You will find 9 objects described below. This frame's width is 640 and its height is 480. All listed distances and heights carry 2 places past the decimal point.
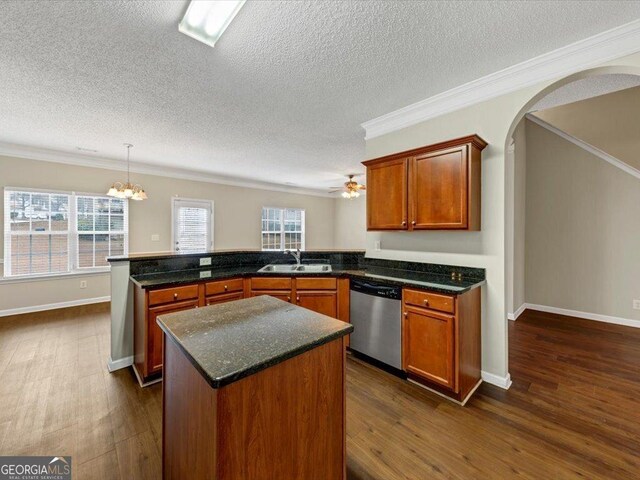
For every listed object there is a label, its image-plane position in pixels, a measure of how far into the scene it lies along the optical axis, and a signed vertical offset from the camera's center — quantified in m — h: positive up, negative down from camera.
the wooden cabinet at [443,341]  2.12 -0.85
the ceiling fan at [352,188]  5.73 +1.11
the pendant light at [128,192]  4.08 +0.74
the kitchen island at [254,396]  0.92 -0.62
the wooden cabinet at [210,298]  2.37 -0.60
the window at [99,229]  4.91 +0.21
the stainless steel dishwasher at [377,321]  2.50 -0.81
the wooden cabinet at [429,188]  2.32 +0.50
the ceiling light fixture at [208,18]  1.59 +1.40
